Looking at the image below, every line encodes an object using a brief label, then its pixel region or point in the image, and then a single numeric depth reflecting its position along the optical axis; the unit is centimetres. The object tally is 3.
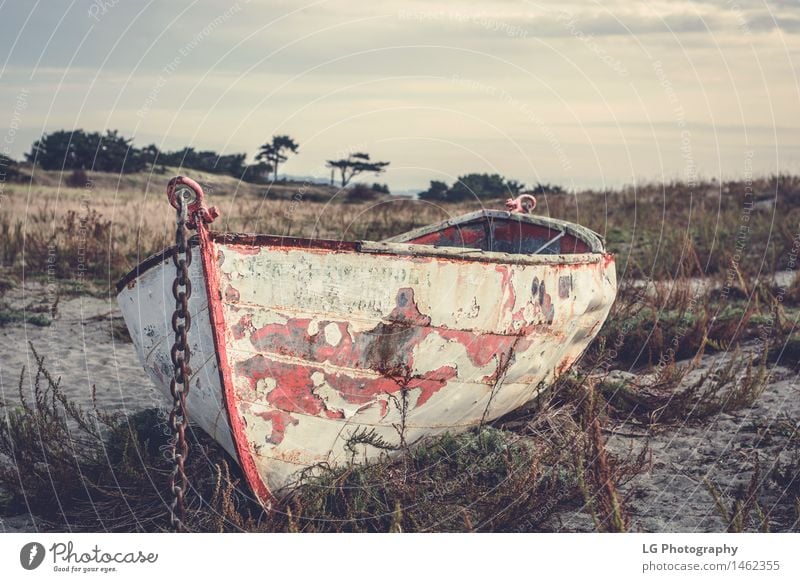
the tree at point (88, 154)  2845
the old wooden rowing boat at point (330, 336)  376
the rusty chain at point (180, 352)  357
